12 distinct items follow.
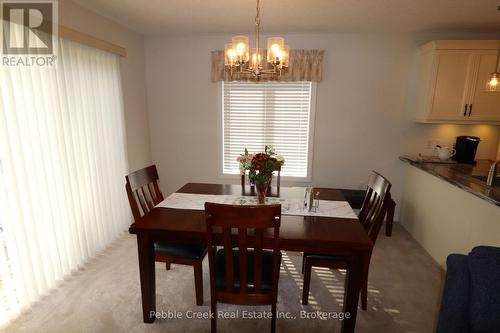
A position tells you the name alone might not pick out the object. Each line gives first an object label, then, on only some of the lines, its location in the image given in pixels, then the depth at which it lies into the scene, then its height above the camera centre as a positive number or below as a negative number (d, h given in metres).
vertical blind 1.83 -0.44
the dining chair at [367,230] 1.87 -0.80
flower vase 2.00 -0.54
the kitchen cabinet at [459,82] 2.83 +0.44
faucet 2.14 -0.43
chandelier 1.72 +0.42
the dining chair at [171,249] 1.95 -0.98
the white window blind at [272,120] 3.46 -0.01
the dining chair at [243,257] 1.38 -0.78
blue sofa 1.19 -0.78
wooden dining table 1.56 -0.71
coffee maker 3.07 -0.30
